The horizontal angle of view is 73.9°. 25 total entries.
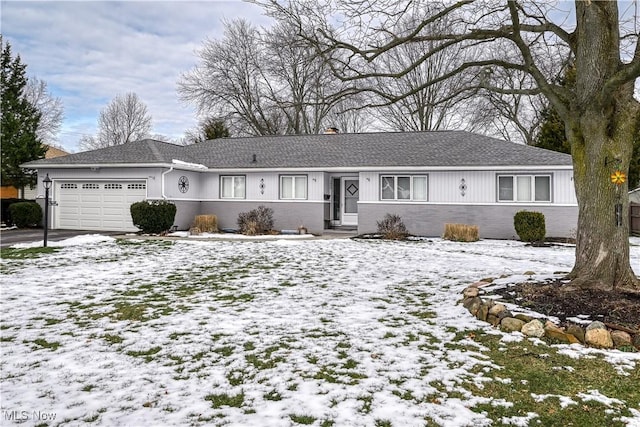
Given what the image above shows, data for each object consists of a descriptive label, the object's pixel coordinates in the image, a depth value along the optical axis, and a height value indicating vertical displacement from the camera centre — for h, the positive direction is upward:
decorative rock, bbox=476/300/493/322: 5.32 -1.15
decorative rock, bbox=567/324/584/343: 4.48 -1.18
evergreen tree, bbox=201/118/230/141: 31.39 +6.59
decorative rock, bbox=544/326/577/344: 4.52 -1.23
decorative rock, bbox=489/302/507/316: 5.26 -1.10
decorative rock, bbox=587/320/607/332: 4.49 -1.11
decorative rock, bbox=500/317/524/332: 4.89 -1.21
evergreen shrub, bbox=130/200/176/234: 15.95 +0.10
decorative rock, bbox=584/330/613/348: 4.34 -1.21
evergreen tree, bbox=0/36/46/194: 22.73 +5.02
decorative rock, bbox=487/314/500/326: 5.11 -1.21
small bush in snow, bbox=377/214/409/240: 15.57 -0.33
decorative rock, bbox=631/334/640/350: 4.28 -1.21
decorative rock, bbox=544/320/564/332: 4.63 -1.16
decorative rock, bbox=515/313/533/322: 4.95 -1.14
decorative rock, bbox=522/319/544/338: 4.70 -1.21
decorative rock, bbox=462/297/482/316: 5.55 -1.14
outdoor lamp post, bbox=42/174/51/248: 11.78 +0.38
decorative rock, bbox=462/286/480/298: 6.11 -1.06
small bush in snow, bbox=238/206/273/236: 17.19 -0.11
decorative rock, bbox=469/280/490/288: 6.74 -1.04
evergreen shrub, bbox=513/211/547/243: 14.48 -0.19
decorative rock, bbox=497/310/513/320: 5.12 -1.14
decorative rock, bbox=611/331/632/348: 4.32 -1.20
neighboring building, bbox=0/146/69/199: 29.19 +1.71
